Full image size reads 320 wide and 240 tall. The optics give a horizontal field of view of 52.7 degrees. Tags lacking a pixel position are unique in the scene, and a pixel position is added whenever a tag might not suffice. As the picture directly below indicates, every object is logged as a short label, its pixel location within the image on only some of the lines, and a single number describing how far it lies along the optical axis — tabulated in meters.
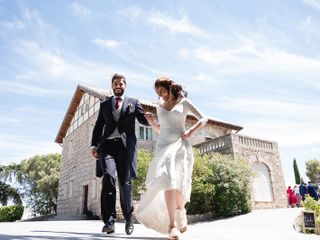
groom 3.77
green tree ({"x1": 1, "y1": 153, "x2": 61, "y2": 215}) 32.31
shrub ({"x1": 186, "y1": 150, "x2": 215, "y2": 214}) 12.80
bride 3.18
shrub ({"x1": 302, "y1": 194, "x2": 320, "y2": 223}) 8.48
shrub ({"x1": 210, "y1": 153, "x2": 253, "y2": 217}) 12.98
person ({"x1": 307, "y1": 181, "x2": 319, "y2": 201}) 14.23
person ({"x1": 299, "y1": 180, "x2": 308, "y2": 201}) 14.47
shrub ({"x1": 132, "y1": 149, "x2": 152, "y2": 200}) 13.44
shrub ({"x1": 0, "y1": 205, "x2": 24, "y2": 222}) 24.50
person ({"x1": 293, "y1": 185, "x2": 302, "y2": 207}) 18.27
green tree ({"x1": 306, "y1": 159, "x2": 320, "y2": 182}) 44.38
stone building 16.59
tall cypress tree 38.33
